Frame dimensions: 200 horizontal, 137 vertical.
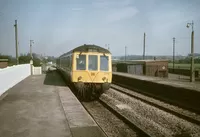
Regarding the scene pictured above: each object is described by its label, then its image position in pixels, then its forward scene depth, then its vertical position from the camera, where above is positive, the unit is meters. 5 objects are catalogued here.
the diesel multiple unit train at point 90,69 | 13.12 -0.26
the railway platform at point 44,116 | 6.42 -1.79
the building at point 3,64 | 30.00 +0.12
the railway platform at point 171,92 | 11.83 -1.80
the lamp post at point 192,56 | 24.27 +0.83
